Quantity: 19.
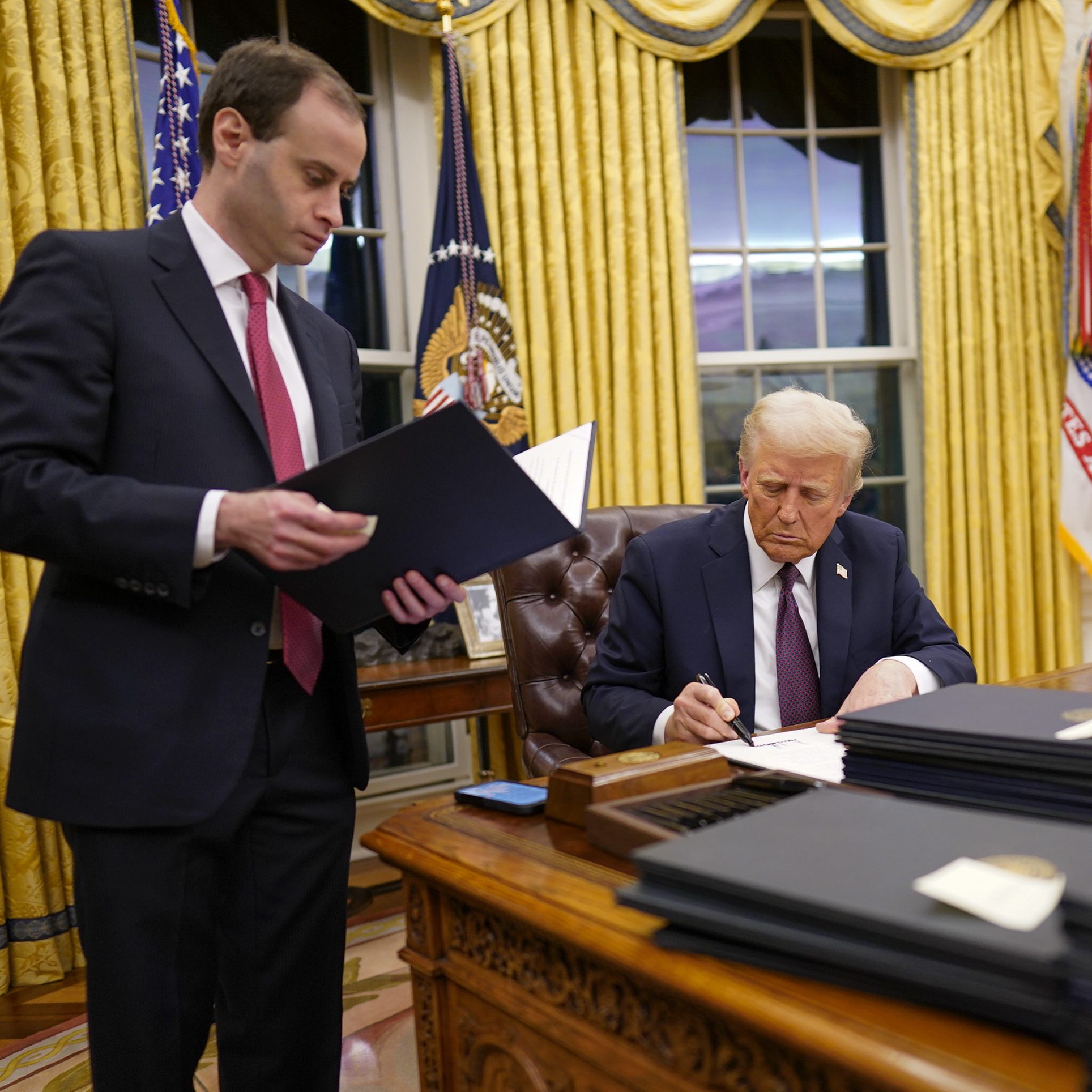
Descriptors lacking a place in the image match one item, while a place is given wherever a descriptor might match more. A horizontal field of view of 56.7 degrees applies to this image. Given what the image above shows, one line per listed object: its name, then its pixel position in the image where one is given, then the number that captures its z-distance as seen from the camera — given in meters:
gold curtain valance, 3.34
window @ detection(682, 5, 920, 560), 4.00
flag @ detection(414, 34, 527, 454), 3.34
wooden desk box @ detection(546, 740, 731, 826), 1.07
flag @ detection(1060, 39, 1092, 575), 3.71
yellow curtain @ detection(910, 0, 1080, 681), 3.87
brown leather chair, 2.17
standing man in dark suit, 1.14
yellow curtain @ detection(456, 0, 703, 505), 3.42
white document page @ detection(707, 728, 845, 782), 1.22
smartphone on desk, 1.14
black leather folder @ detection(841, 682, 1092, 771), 0.96
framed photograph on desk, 3.12
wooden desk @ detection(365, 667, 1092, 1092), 0.61
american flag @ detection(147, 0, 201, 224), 2.73
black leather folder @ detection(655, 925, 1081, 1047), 0.60
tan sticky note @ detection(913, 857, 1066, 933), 0.63
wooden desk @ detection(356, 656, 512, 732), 2.82
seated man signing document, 1.80
